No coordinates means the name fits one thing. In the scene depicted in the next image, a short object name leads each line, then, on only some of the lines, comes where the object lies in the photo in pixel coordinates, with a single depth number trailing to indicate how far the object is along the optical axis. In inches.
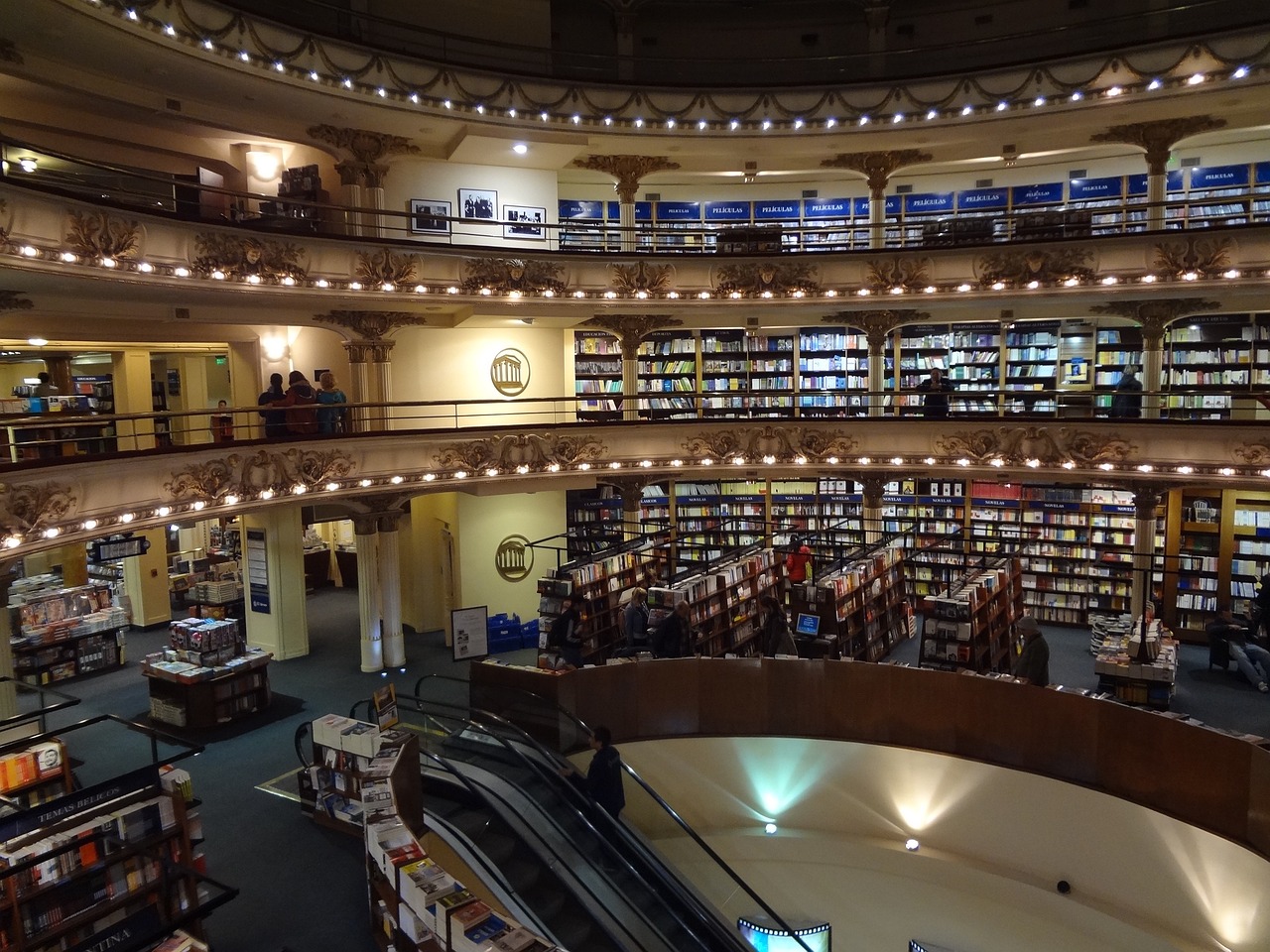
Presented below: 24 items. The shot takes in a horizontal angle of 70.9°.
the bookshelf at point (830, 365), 654.5
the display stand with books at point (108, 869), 242.4
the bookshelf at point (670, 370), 671.1
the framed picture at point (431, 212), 586.2
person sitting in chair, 466.9
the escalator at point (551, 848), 281.7
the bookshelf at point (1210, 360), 551.8
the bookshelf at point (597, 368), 669.9
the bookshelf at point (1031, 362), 607.2
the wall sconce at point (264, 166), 561.3
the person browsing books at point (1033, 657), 396.2
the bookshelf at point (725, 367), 668.7
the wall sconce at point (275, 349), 589.3
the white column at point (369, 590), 530.3
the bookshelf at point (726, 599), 482.3
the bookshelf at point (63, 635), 498.0
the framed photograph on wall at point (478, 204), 600.4
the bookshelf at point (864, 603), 487.5
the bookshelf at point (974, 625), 444.8
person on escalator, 320.5
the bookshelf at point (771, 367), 666.2
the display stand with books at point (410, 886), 209.6
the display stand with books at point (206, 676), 439.5
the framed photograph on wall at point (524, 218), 609.3
